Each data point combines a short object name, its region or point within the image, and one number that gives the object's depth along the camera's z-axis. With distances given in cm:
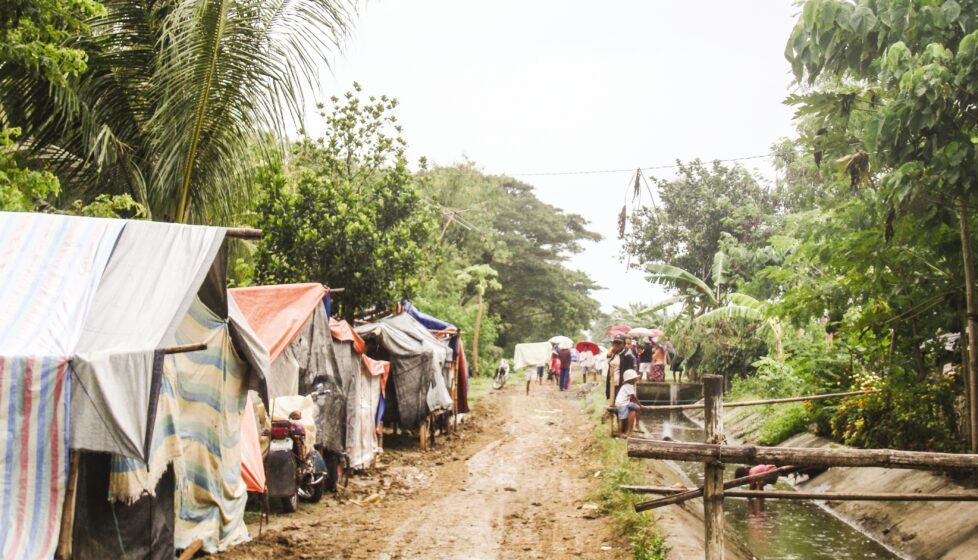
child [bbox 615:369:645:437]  1472
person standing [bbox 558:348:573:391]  3247
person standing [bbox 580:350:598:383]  3866
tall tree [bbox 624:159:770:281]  3200
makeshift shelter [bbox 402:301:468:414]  1833
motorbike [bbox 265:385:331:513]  859
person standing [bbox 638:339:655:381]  2781
